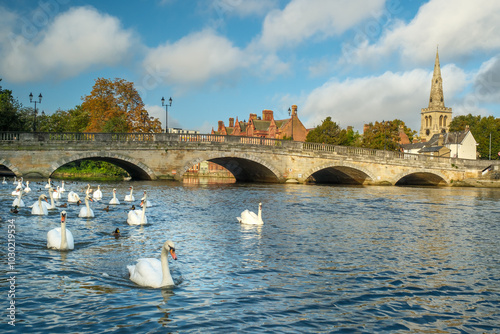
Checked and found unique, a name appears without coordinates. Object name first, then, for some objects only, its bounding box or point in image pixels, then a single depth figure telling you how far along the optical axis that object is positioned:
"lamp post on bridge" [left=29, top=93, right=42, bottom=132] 44.67
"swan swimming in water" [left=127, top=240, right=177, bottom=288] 8.34
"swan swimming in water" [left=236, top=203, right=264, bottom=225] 16.56
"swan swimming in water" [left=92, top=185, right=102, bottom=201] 24.05
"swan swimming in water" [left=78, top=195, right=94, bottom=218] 16.95
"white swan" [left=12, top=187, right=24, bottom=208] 18.20
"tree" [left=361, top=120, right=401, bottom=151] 70.38
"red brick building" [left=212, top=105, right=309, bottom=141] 91.50
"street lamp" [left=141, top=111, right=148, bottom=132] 64.94
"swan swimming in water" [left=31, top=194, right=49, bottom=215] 16.78
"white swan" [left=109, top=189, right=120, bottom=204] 21.95
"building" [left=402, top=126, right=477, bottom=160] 80.20
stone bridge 38.19
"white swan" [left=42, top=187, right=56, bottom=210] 18.24
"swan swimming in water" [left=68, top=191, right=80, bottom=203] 22.31
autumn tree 62.84
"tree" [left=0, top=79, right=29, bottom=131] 51.06
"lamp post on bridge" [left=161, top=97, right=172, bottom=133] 47.50
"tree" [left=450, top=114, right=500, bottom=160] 87.44
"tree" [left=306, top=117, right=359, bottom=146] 73.31
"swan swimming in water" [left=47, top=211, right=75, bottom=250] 11.07
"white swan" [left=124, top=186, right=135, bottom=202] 23.24
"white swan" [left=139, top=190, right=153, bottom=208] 21.15
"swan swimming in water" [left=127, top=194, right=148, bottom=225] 15.89
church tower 133.50
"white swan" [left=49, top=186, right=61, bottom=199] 22.55
